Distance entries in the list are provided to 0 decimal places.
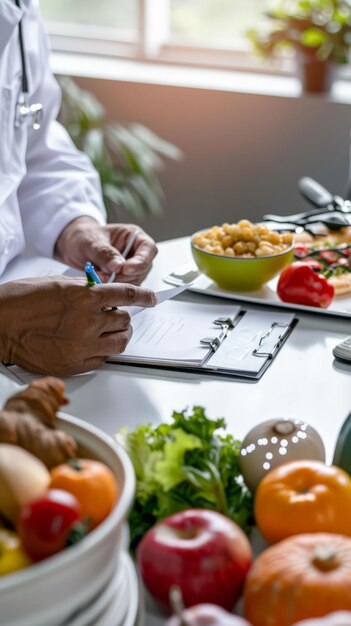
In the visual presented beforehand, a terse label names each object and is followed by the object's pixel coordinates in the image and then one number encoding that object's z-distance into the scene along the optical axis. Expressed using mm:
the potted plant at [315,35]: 3002
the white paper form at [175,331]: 1246
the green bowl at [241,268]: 1463
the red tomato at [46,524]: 576
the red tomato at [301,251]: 1580
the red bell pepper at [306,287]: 1420
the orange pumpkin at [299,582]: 623
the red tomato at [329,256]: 1557
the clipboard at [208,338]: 1229
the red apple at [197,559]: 671
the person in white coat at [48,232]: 1183
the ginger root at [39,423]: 663
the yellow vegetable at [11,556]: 574
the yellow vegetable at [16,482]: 605
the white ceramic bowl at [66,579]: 547
